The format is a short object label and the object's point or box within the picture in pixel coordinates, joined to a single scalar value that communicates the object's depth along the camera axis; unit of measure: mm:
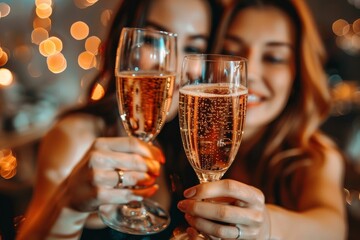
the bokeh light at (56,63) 4398
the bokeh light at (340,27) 4176
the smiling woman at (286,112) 1588
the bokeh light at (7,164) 2600
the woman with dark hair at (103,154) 942
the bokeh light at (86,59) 4637
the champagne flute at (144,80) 935
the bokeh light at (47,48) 4281
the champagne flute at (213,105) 757
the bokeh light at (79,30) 4477
